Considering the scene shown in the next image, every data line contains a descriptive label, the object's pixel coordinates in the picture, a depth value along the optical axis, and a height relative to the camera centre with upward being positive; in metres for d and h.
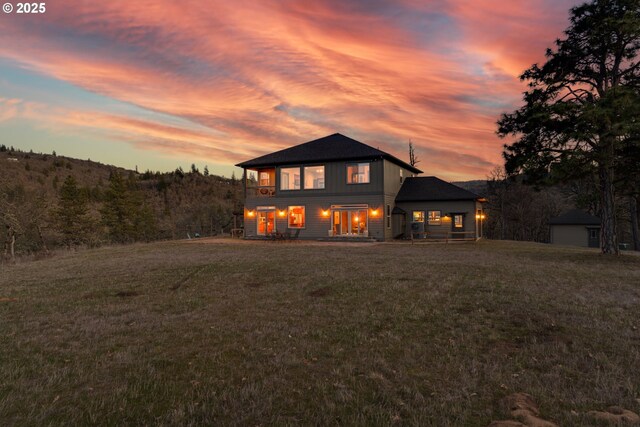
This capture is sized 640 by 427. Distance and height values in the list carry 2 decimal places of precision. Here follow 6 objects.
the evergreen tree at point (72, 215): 35.72 +0.56
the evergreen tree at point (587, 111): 15.05 +4.94
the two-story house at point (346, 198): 27.36 +1.73
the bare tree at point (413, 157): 54.25 +9.65
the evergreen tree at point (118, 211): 41.44 +1.14
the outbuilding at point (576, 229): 37.88 -1.06
